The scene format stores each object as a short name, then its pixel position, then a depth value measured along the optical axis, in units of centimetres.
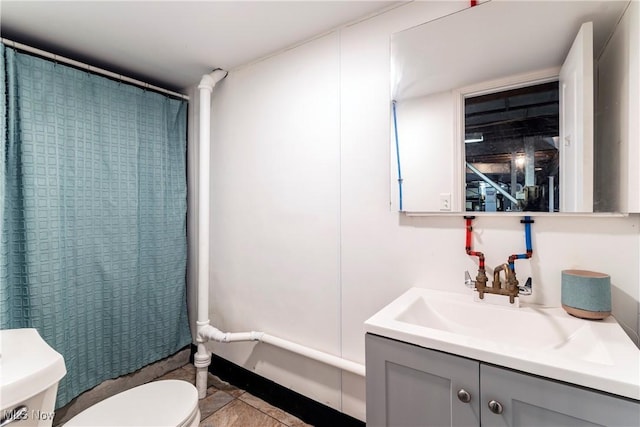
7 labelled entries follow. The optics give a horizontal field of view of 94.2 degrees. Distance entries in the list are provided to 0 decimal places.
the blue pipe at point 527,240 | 109
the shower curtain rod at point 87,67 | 151
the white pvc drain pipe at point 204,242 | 191
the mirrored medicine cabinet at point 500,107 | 101
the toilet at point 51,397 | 91
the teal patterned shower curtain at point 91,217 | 154
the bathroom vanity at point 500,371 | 66
